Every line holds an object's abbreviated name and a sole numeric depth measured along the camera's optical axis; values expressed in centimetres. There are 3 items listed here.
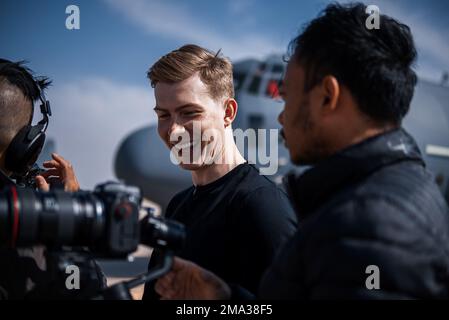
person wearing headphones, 184
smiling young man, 206
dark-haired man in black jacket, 127
